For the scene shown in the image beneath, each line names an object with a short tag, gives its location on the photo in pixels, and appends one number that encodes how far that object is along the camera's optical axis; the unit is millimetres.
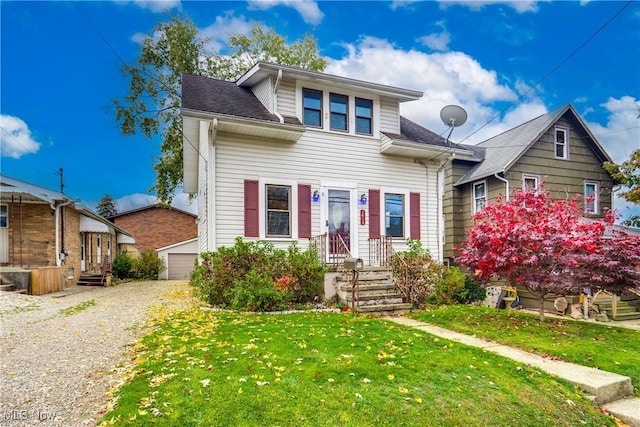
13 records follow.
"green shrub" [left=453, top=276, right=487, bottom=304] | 11555
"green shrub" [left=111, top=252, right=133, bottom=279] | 24000
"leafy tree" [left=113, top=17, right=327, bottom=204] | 19922
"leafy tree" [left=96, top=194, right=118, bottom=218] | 46969
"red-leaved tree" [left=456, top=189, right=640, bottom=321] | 7188
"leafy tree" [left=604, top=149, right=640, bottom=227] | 12909
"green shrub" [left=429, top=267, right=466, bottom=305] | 11031
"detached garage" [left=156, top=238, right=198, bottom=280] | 26266
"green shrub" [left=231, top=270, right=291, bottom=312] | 9008
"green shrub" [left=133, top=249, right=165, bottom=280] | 24781
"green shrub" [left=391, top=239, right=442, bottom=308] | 10375
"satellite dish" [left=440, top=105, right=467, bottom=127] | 13570
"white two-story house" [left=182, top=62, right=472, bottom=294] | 10641
